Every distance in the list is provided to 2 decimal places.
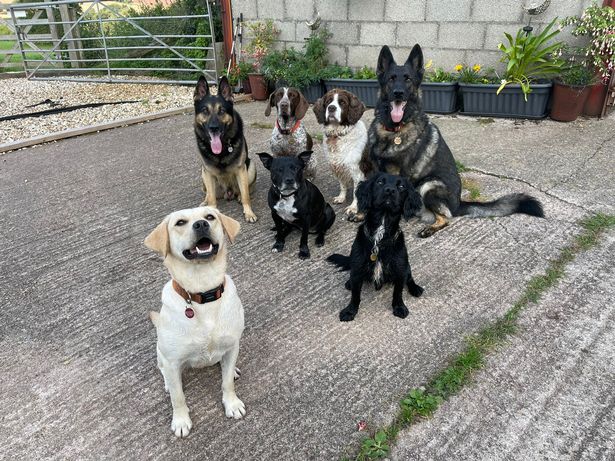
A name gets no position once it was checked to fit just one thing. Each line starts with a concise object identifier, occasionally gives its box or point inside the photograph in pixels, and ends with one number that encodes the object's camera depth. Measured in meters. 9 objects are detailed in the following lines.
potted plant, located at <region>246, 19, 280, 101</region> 8.34
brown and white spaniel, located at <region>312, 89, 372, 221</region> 4.05
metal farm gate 9.77
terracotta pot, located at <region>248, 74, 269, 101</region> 8.28
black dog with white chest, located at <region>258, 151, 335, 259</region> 3.40
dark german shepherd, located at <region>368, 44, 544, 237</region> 3.91
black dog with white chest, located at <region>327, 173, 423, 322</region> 2.73
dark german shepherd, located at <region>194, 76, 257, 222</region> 4.05
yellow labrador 2.01
